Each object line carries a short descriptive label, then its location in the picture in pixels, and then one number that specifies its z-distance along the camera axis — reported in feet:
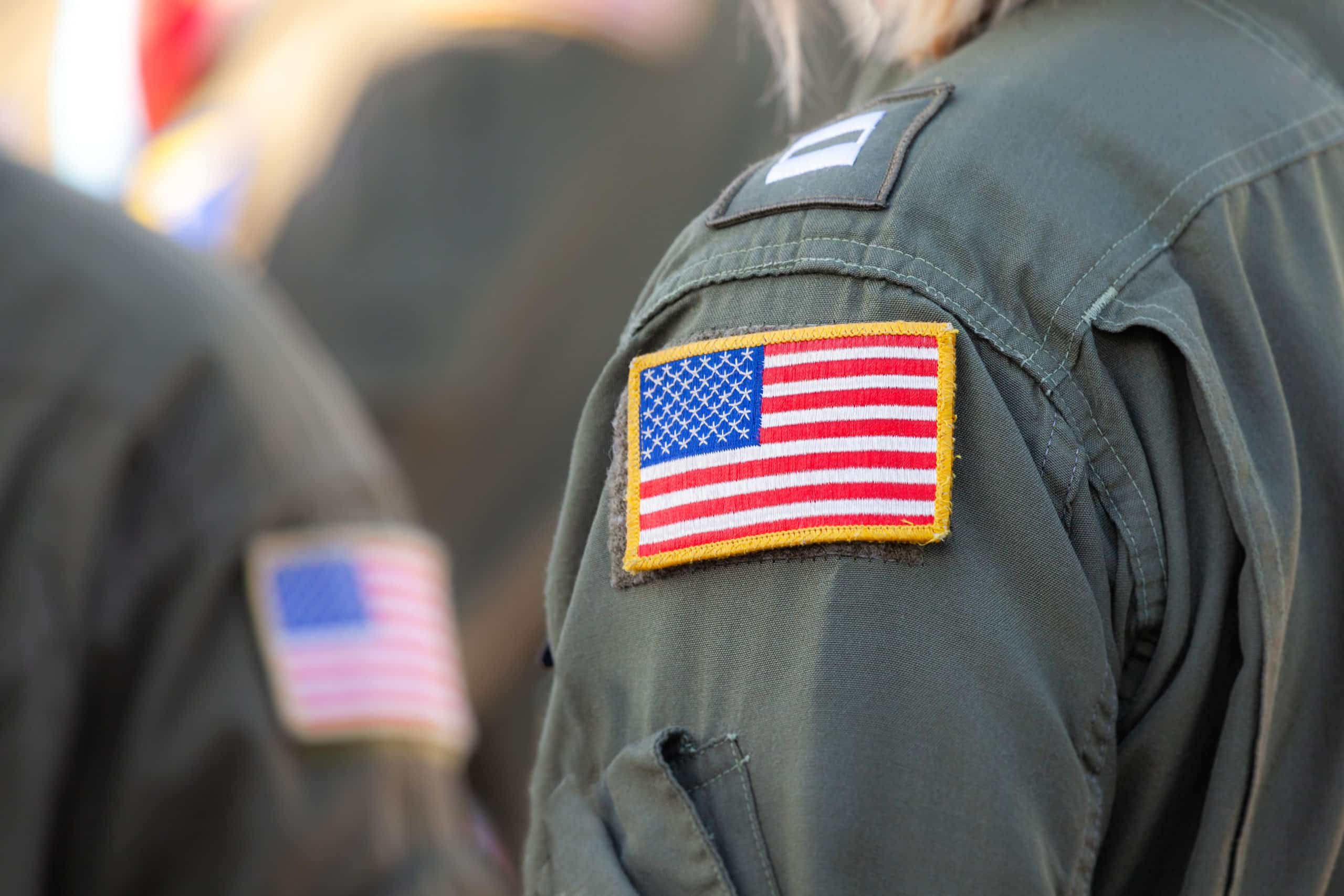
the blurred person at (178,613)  9.50
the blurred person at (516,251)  22.83
